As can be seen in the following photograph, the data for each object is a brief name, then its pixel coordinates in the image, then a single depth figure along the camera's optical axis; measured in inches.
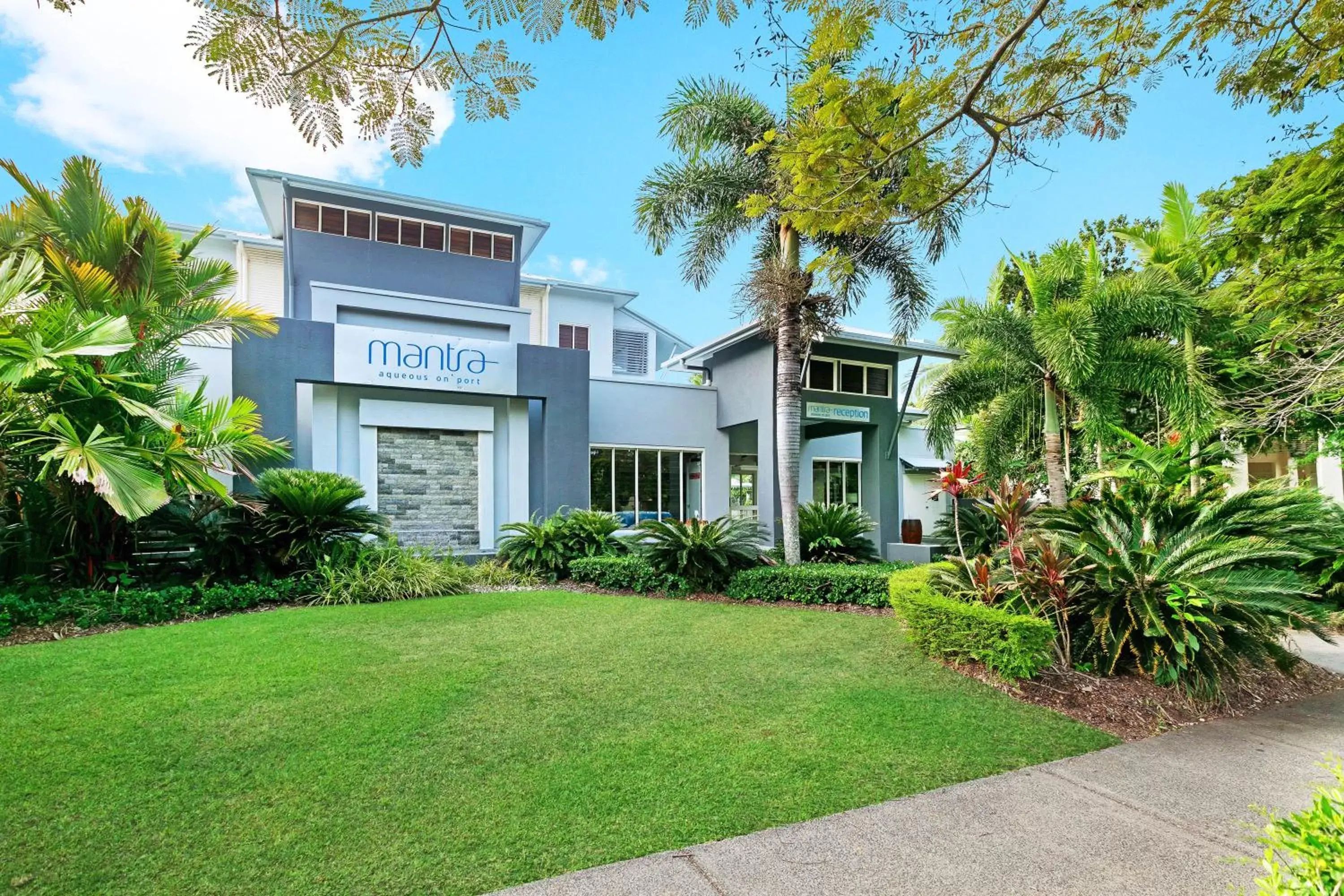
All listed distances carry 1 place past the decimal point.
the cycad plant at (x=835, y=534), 509.7
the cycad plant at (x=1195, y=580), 207.0
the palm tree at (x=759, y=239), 461.1
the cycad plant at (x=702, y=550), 432.8
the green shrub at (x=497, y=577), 453.1
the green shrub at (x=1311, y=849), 65.2
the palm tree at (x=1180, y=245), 422.6
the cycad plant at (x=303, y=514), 400.2
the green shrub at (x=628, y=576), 431.5
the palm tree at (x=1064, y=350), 422.0
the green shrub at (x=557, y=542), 486.6
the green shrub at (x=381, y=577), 390.6
